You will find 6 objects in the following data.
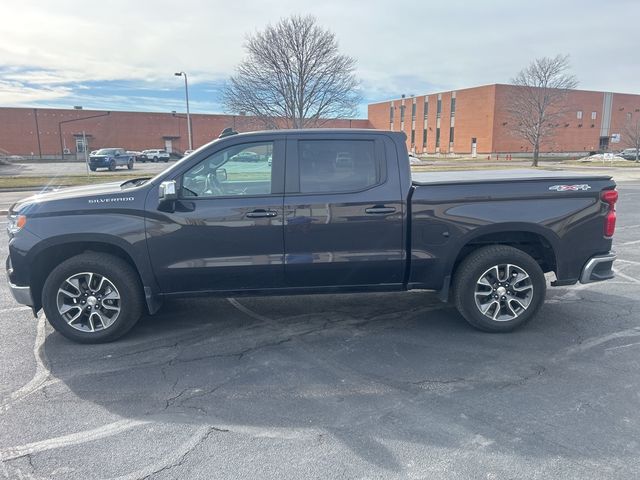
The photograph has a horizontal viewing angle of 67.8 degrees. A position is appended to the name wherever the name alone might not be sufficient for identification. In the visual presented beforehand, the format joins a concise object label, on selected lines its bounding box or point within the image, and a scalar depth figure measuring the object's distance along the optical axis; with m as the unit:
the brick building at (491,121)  62.41
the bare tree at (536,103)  46.72
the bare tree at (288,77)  28.08
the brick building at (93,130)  59.75
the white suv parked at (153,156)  57.00
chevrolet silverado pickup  4.23
